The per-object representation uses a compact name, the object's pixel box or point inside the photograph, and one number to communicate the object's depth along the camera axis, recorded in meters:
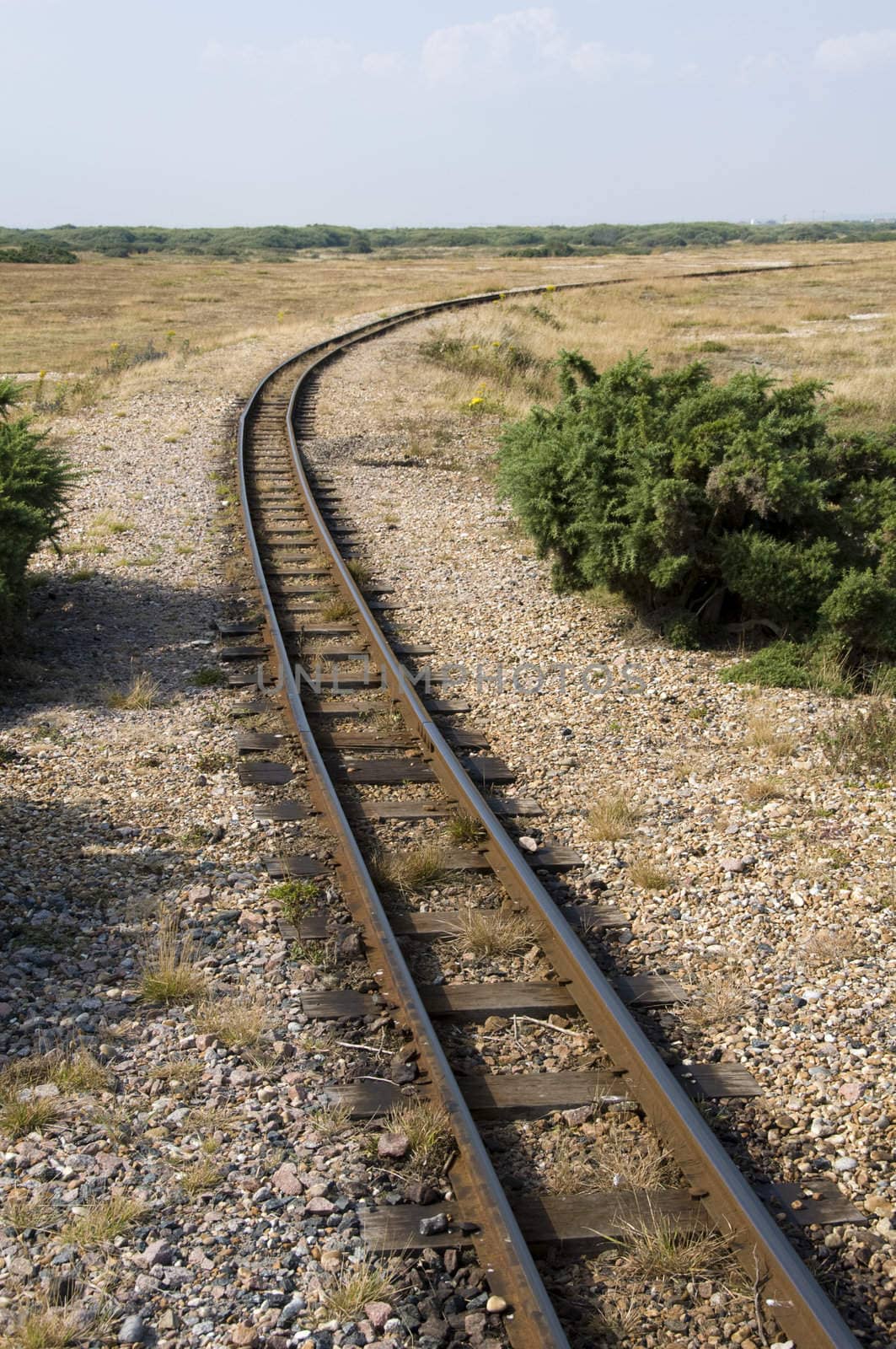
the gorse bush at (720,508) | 9.23
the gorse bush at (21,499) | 9.21
